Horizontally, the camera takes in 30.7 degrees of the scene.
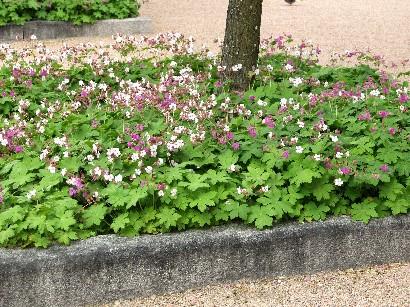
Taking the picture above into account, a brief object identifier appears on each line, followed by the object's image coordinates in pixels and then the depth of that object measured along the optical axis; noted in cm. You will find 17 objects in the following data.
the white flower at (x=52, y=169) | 443
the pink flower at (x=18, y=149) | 481
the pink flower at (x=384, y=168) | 436
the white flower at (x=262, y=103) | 528
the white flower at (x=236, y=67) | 602
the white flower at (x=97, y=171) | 433
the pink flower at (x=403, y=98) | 541
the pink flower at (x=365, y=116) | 499
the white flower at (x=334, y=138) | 453
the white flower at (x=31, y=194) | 418
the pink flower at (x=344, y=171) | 429
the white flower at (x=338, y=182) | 424
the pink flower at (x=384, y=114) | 503
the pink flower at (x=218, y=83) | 588
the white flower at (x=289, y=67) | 621
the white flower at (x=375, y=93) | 542
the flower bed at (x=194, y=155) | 417
